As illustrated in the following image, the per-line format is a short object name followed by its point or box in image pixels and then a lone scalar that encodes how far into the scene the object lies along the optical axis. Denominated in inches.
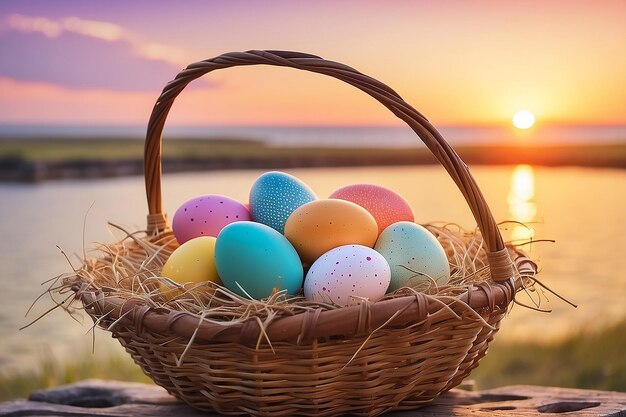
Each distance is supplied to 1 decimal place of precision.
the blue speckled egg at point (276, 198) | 24.9
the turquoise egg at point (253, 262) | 21.7
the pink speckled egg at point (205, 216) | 25.5
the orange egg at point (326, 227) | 22.7
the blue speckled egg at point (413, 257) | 22.3
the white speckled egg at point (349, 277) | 21.0
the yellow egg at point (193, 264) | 22.7
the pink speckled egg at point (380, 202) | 25.0
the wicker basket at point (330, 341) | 19.3
